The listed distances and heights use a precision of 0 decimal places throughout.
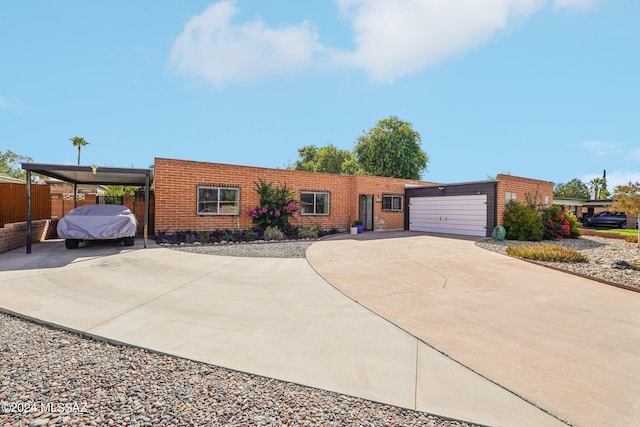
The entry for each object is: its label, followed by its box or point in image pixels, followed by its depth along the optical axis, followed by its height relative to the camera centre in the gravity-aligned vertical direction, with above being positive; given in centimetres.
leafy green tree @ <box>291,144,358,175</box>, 3934 +674
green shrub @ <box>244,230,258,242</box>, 1176 -105
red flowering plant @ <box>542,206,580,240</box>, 1336 -47
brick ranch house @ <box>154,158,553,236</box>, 1177 +61
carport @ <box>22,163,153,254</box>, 804 +109
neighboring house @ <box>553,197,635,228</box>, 2698 +86
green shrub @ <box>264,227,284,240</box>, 1205 -98
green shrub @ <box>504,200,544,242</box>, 1270 -41
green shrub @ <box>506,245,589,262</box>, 799 -111
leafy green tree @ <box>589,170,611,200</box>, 4580 +441
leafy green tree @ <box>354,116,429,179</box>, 2755 +572
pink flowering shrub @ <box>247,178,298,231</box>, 1293 +7
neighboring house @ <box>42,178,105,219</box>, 1305 +23
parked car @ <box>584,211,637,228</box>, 2422 -45
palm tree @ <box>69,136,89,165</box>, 3027 +672
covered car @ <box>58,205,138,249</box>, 840 -51
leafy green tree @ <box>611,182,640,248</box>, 1086 +63
